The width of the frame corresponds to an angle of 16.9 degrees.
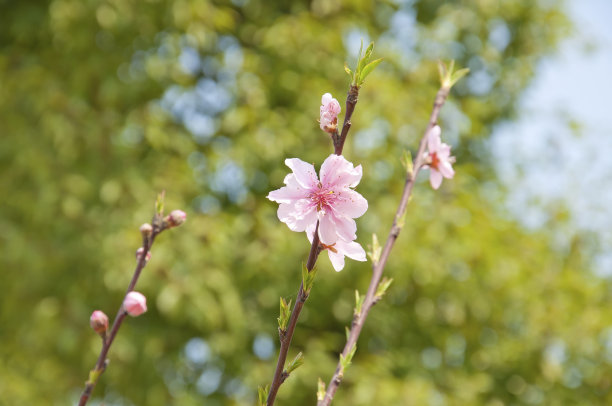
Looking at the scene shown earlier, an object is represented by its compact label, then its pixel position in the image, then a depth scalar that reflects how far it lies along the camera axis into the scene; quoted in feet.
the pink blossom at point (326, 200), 2.46
